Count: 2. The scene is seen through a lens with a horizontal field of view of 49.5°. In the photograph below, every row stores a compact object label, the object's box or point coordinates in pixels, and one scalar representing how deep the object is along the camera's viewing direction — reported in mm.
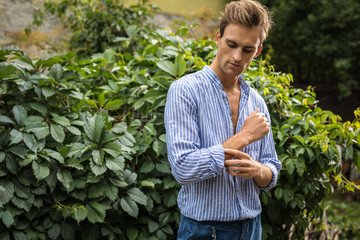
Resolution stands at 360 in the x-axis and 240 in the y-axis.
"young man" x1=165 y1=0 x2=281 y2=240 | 1153
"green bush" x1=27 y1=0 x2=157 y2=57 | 3336
